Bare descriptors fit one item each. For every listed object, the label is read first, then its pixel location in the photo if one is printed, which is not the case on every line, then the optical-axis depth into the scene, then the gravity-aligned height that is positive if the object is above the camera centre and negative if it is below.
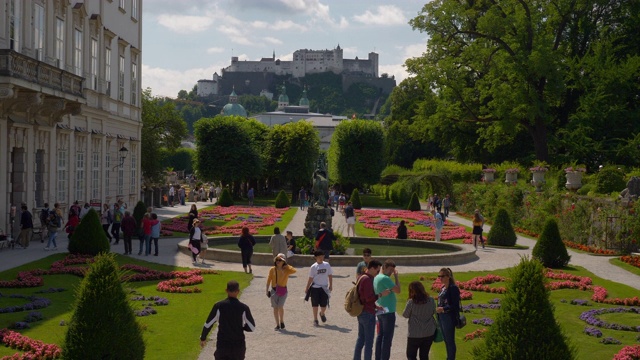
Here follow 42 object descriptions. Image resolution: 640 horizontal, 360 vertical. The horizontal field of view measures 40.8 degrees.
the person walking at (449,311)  11.77 -1.64
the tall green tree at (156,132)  62.19 +4.23
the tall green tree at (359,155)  72.25 +3.00
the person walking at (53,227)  26.33 -1.23
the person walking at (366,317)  12.12 -1.78
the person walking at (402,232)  31.75 -1.50
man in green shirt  12.04 -1.69
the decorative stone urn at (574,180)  35.34 +0.55
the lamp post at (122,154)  40.09 +1.61
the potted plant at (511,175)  44.06 +0.90
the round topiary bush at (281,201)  57.69 -0.75
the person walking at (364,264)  13.94 -1.22
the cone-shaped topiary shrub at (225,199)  58.12 -0.67
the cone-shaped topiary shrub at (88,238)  24.03 -1.42
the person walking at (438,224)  32.75 -1.23
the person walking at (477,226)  30.51 -1.22
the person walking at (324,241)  21.42 -1.26
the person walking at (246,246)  22.03 -1.46
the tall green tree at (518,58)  50.00 +8.13
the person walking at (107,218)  30.56 -1.08
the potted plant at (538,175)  39.22 +0.83
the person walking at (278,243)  21.12 -1.31
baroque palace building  26.45 +2.95
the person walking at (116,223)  29.39 -1.21
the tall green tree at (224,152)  68.81 +2.97
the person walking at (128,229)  26.47 -1.27
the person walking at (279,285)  14.80 -1.65
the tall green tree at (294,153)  73.12 +3.21
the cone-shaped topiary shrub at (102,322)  9.27 -1.47
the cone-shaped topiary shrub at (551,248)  24.94 -1.60
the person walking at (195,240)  24.67 -1.48
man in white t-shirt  15.12 -1.70
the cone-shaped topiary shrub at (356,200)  57.93 -0.63
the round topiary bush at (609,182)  33.31 +0.45
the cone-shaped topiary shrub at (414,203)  55.00 -0.78
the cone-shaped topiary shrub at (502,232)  32.69 -1.51
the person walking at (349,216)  33.89 -1.00
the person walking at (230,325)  10.25 -1.64
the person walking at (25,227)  26.34 -1.24
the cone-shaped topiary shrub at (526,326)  8.85 -1.39
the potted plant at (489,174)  48.29 +1.03
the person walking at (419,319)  11.22 -1.67
